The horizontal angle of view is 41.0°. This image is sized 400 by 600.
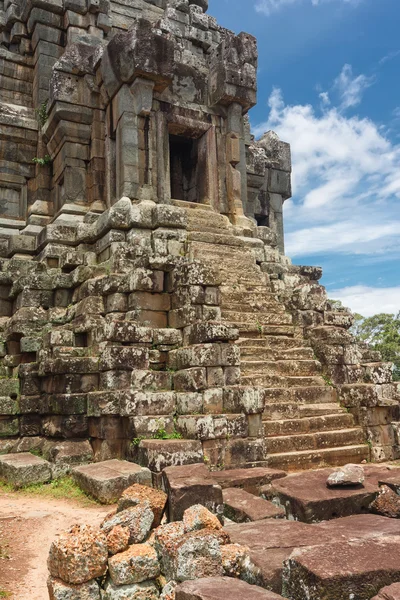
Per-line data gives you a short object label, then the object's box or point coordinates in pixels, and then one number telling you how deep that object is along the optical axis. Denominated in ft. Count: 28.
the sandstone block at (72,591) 11.89
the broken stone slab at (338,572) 10.02
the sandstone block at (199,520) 13.05
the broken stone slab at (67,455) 23.95
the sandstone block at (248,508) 15.92
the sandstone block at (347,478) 17.57
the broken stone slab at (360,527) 13.24
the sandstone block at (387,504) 16.30
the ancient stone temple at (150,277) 24.47
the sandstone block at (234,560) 12.05
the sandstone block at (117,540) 12.67
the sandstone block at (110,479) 19.62
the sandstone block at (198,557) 11.63
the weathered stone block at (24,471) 22.74
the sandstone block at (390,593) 9.38
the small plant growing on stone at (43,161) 42.45
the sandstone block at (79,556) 11.96
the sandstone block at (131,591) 11.98
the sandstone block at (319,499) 16.38
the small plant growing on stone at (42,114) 42.93
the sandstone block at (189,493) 15.78
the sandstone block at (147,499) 15.06
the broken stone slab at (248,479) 19.67
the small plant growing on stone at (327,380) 30.71
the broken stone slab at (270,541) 11.45
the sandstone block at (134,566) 12.09
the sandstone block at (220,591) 9.96
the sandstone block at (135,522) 13.56
